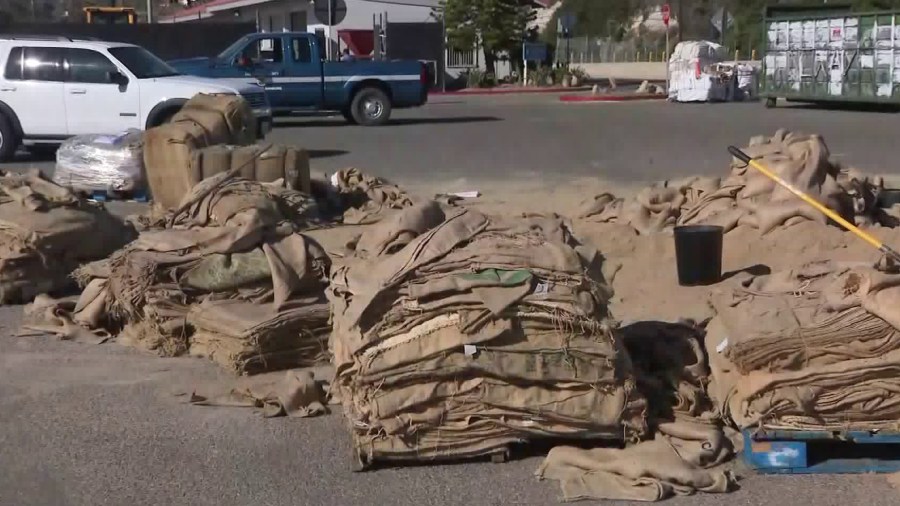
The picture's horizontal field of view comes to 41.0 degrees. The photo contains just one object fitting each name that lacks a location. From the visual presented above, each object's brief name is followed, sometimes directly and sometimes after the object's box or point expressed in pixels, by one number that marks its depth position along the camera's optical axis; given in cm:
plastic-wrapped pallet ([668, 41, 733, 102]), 3362
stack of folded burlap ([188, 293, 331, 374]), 692
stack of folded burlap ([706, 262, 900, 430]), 515
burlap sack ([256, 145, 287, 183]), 1084
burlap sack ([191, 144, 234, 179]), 1096
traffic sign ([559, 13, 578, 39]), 4839
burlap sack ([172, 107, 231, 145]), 1205
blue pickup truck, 2397
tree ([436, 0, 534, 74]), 4731
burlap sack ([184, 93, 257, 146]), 1250
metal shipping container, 2733
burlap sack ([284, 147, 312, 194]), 1099
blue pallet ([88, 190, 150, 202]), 1368
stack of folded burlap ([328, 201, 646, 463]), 529
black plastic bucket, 841
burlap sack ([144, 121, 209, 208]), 1130
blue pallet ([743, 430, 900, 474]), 517
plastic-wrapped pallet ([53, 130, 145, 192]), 1369
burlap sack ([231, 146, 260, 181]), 1073
